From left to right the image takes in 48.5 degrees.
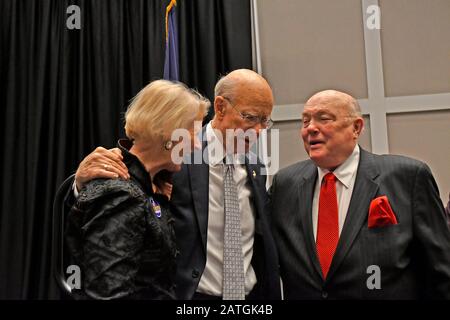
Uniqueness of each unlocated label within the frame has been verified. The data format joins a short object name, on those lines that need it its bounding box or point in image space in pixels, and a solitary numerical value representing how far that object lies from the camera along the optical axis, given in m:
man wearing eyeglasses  1.73
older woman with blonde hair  1.20
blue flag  3.29
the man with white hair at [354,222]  1.73
